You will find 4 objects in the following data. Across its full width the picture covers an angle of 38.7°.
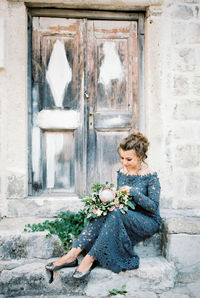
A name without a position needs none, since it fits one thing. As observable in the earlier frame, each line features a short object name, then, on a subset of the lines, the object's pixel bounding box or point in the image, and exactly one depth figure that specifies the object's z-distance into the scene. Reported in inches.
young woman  94.7
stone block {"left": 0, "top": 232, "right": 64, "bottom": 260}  104.3
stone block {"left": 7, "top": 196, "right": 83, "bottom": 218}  126.8
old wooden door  135.9
